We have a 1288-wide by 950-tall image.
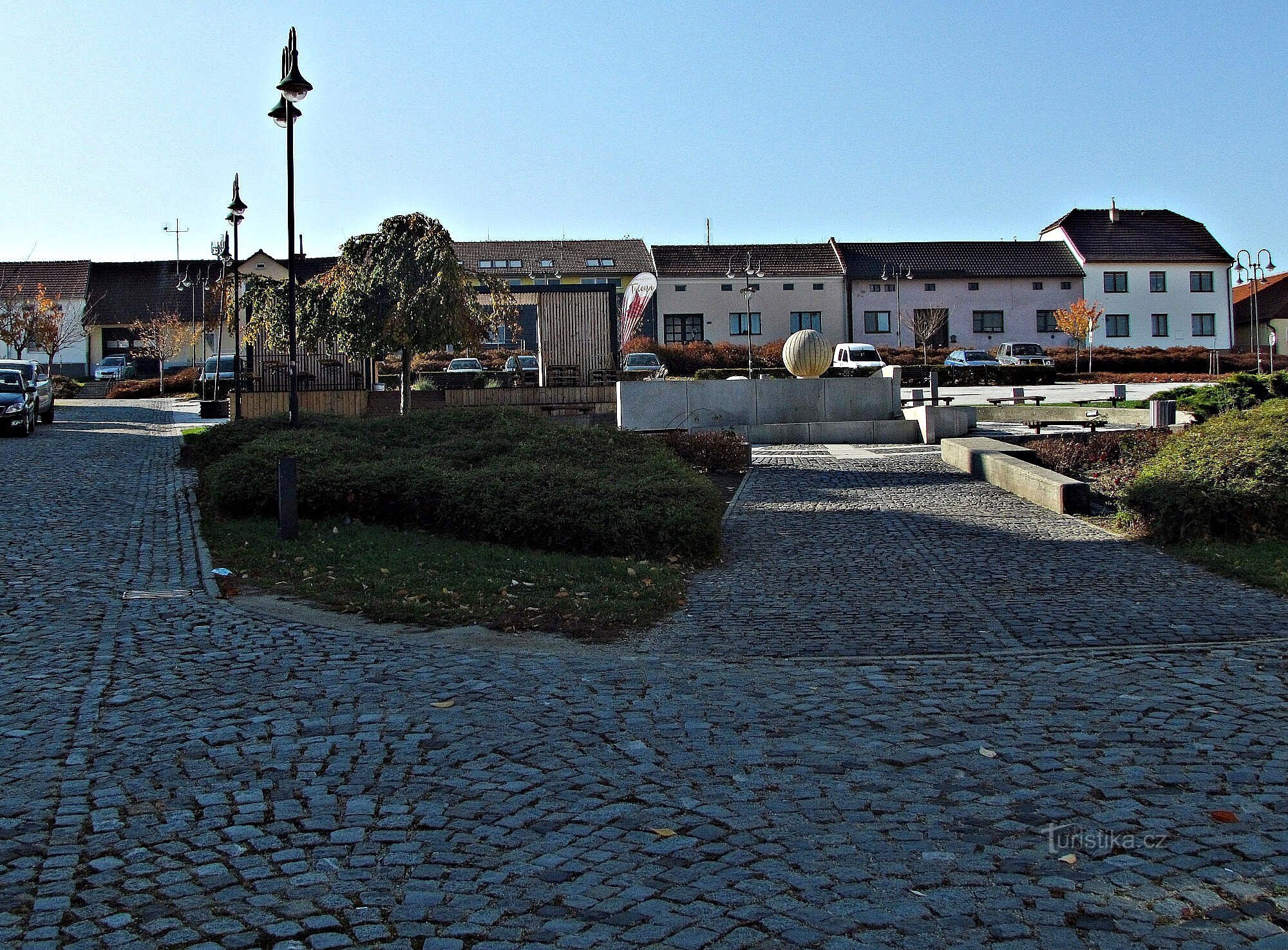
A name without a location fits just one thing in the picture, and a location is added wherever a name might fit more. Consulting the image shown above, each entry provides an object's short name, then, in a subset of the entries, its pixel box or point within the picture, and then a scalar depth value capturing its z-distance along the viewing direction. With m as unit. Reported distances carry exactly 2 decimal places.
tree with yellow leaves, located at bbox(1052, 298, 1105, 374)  62.44
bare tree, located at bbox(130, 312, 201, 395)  53.06
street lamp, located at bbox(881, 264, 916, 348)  67.31
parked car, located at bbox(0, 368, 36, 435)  25.59
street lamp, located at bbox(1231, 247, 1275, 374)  49.72
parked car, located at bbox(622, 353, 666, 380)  46.23
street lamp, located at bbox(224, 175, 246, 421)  26.62
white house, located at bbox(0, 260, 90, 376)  65.50
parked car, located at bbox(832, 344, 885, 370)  50.59
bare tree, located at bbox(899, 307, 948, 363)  63.22
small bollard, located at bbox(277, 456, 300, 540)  11.77
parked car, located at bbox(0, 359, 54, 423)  30.22
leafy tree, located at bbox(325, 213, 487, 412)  26.70
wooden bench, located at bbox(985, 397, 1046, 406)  31.66
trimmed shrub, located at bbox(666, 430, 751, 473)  18.66
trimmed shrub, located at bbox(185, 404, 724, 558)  11.22
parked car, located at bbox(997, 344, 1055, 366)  56.53
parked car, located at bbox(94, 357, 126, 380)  58.69
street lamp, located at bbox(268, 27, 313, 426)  15.14
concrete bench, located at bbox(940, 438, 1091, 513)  14.00
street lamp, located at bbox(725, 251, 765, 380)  62.03
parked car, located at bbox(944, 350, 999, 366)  52.31
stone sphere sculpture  27.16
